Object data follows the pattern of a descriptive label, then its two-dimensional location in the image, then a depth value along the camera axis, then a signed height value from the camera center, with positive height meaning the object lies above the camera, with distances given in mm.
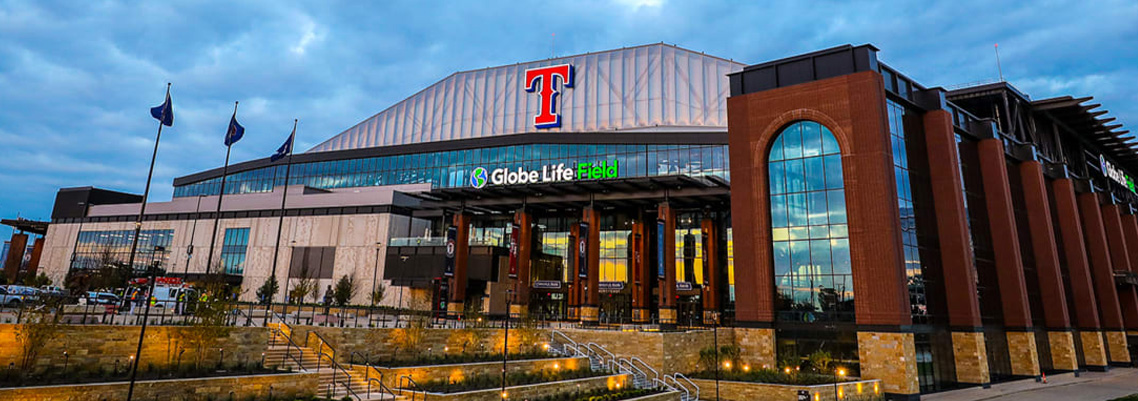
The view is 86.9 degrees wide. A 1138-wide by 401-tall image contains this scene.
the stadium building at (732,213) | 34594 +8260
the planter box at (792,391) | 28938 -3847
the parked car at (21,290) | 34731 +116
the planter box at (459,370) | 26453 -3160
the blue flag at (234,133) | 34531 +9409
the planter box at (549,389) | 24922 -3825
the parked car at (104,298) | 40250 -274
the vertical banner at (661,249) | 46875 +4652
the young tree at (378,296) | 56962 +507
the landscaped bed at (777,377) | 30531 -3411
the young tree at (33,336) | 20016 -1466
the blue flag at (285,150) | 37344 +9167
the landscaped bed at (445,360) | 28459 -2827
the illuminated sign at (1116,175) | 65812 +16753
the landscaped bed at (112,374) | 19188 -2791
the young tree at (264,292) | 60106 +632
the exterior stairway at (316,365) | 24766 -2872
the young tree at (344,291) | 57312 +878
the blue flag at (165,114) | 28359 +8555
